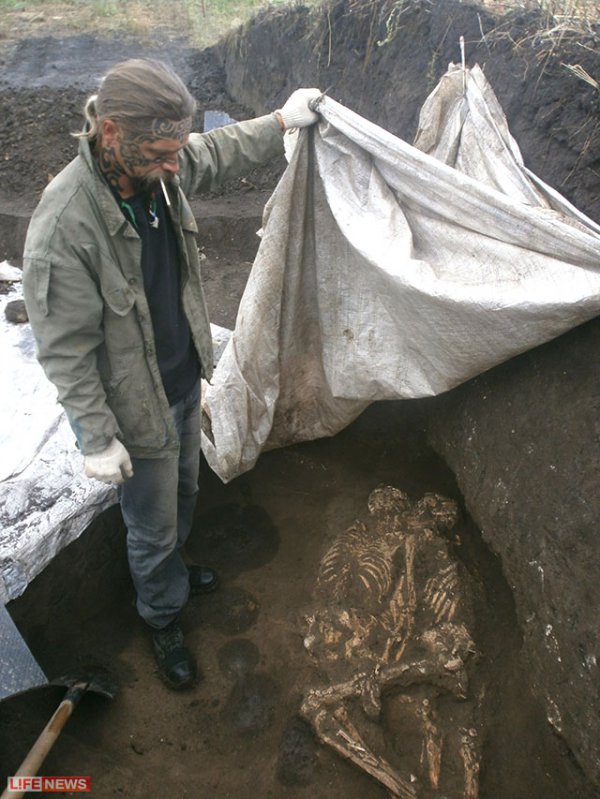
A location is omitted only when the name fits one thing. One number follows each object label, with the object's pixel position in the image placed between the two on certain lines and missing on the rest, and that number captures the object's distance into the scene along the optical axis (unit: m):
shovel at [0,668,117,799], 1.78
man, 1.49
